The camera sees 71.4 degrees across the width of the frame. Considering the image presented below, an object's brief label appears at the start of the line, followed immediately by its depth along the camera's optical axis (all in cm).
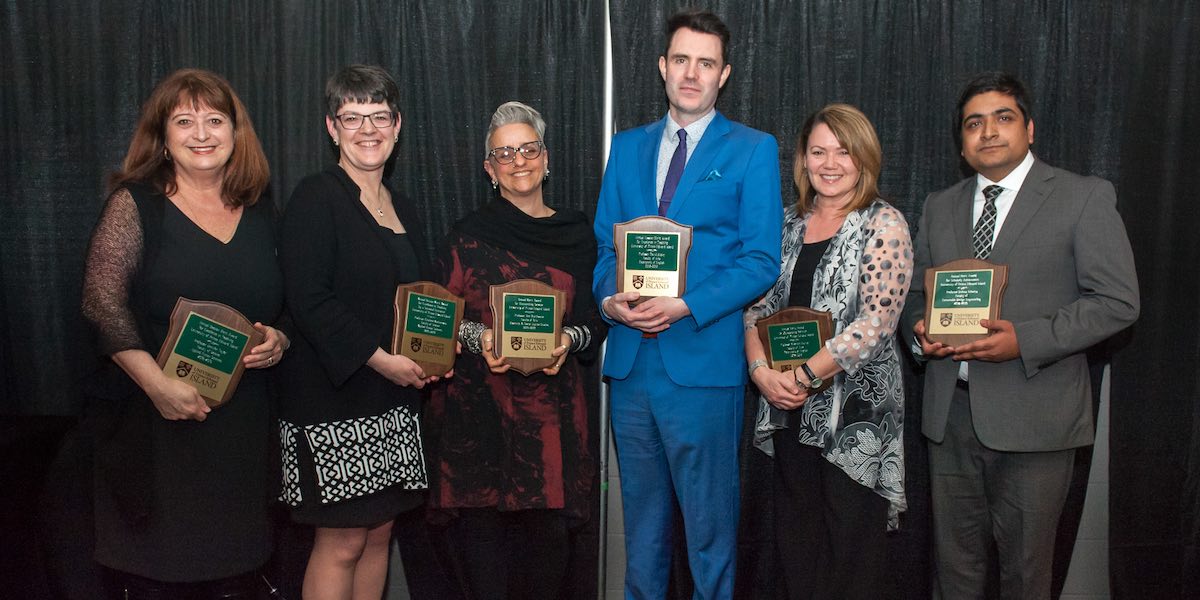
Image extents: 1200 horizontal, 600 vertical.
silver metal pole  318
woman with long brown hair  213
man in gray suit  233
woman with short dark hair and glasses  230
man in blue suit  245
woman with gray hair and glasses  255
